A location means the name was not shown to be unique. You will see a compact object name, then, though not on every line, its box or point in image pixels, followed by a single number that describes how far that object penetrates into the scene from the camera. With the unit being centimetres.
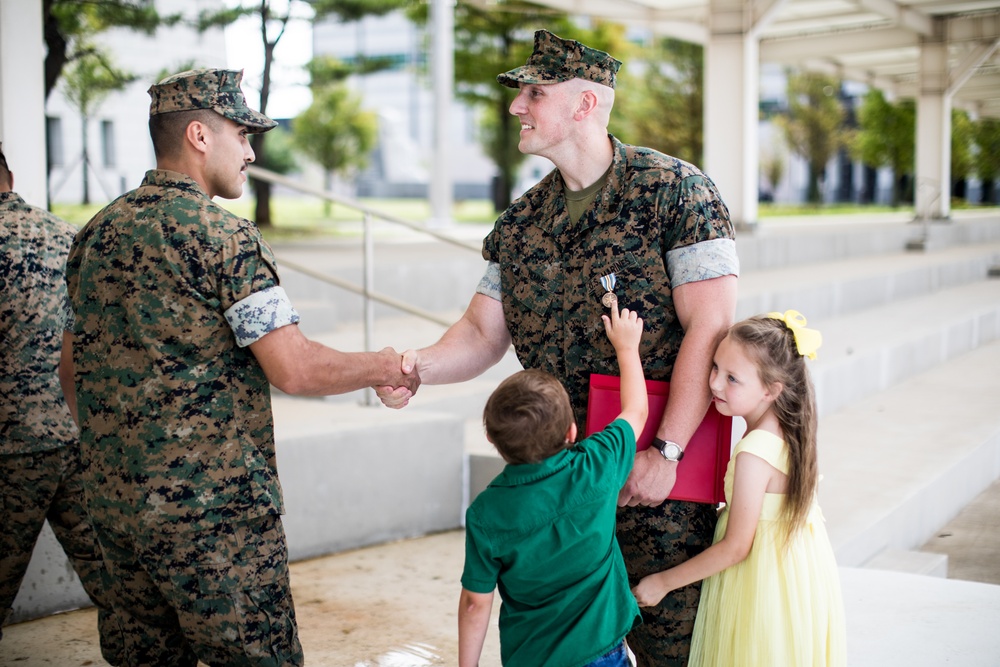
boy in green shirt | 175
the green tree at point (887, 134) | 3141
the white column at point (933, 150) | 1742
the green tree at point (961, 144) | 2938
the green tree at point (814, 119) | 3303
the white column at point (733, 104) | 1188
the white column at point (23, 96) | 369
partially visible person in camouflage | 269
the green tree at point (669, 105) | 2527
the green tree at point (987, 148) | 3042
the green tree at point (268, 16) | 964
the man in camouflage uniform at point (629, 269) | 196
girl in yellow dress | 193
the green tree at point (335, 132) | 2459
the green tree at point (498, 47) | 1967
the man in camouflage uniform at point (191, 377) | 192
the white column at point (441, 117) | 1227
